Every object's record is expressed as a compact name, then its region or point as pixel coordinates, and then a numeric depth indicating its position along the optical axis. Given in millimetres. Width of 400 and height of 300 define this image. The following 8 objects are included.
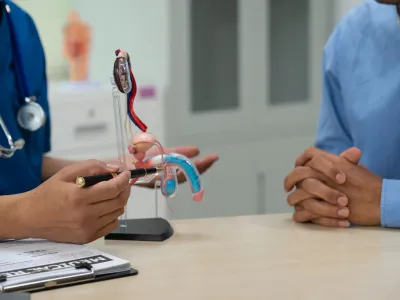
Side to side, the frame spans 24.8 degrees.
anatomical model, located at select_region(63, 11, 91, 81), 3029
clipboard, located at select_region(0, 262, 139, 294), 1119
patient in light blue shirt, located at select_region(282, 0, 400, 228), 1631
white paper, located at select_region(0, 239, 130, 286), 1154
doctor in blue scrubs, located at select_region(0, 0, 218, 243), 1262
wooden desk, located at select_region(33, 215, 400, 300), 1122
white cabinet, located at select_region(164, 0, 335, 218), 3044
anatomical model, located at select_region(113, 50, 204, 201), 1323
